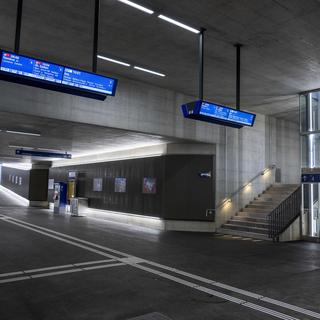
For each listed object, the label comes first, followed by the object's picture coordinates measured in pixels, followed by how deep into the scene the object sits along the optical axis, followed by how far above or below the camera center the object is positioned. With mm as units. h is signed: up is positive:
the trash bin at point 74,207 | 21312 -1188
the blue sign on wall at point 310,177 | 12057 +616
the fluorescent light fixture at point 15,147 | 18697 +2284
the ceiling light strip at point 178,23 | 7082 +3624
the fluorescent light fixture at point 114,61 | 9227 +3616
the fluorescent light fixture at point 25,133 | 13406 +2190
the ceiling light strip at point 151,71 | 10094 +3648
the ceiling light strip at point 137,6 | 6531 +3622
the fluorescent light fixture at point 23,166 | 33469 +2225
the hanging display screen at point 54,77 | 5613 +1984
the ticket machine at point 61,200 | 24484 -884
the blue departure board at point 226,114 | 7996 +1973
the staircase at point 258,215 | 13266 -949
